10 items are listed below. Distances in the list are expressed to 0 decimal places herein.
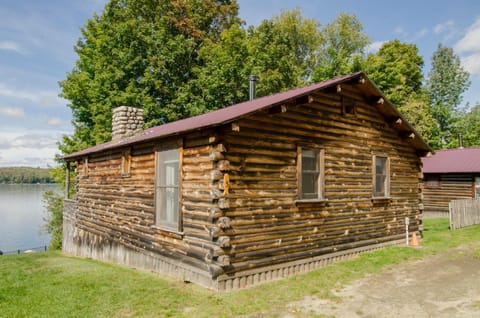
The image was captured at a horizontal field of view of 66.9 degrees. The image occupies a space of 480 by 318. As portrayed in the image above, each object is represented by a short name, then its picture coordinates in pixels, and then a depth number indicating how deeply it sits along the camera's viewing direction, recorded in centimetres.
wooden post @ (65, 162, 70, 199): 2090
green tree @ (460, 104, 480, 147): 4347
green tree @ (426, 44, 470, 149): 4608
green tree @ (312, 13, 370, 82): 4444
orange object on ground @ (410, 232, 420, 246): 1347
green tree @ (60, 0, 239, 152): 2881
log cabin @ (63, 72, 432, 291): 867
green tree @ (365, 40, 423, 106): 3444
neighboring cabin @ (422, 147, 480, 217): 2411
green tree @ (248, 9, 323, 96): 3117
